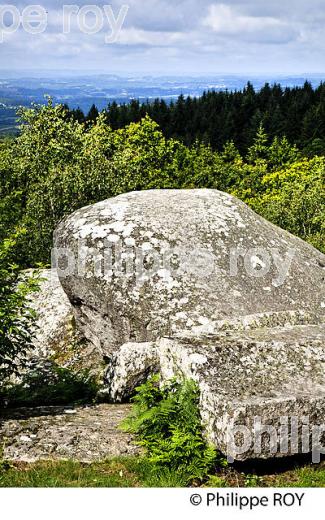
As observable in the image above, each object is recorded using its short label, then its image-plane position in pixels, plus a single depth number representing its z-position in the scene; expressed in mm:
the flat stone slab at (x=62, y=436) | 8375
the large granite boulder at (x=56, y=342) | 14793
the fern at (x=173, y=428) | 7750
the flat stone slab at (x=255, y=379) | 7633
